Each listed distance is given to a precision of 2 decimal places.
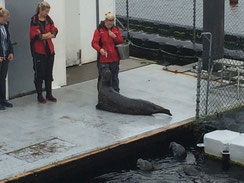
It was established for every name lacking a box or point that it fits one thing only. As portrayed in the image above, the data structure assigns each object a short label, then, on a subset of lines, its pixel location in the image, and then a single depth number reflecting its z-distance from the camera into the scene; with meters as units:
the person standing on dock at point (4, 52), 12.00
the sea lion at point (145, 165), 10.59
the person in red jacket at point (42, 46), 12.25
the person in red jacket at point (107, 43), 12.44
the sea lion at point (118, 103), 12.02
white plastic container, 10.92
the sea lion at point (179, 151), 11.04
